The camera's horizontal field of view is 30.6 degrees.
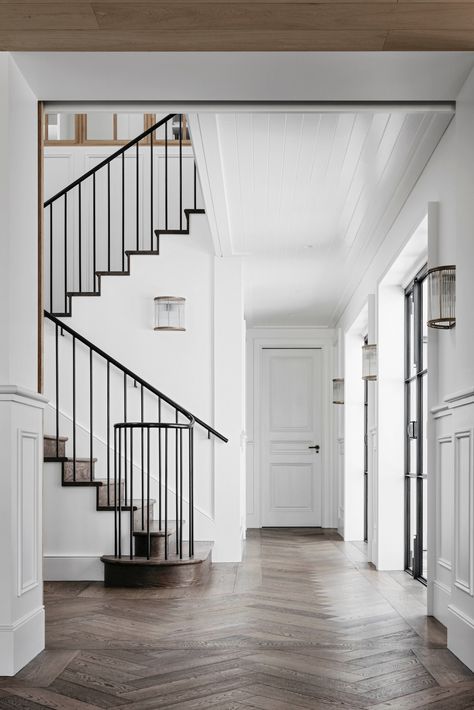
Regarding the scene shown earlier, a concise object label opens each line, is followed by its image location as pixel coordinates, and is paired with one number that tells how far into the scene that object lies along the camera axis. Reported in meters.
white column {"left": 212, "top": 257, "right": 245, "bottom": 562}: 6.95
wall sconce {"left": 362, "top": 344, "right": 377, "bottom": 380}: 6.67
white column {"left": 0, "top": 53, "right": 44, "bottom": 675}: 3.31
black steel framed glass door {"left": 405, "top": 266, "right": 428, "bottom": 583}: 5.82
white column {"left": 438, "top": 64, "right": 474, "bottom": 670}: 3.45
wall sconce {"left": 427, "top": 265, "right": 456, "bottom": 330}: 3.95
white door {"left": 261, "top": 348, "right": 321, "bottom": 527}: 11.16
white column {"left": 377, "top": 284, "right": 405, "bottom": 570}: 6.47
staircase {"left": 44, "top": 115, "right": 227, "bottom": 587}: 5.87
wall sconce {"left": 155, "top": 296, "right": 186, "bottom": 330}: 6.96
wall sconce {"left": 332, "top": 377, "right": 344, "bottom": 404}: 9.77
